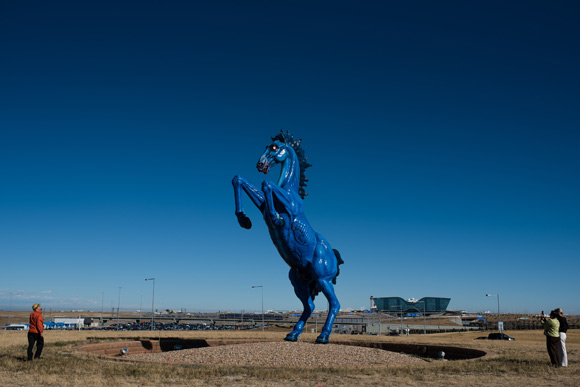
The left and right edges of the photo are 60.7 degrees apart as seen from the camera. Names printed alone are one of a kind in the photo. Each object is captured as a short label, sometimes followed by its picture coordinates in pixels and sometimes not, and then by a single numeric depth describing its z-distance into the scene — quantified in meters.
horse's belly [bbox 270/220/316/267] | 16.98
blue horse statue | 16.86
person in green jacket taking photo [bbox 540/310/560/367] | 13.07
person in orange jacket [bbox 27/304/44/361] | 13.38
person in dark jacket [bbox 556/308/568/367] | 13.10
